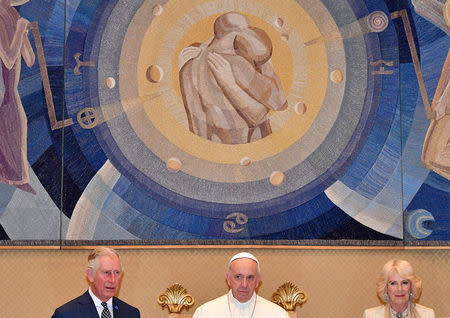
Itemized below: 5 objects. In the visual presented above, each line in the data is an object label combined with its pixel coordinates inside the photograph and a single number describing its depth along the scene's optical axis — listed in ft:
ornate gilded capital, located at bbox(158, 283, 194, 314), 18.76
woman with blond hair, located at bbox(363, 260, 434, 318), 17.30
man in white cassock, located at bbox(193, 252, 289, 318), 16.92
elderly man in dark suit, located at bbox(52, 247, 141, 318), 15.06
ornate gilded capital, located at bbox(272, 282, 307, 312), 18.94
